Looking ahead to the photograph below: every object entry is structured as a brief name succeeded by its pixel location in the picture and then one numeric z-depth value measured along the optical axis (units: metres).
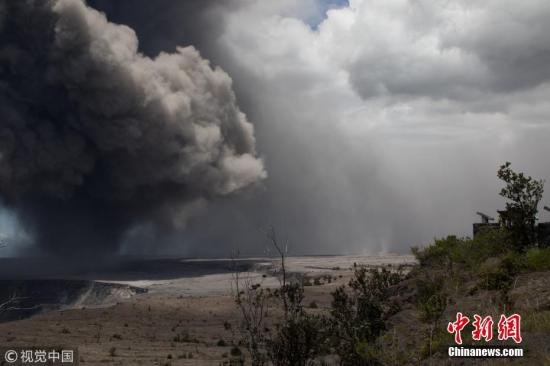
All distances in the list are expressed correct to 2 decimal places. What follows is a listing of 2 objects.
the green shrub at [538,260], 10.62
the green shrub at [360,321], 8.66
